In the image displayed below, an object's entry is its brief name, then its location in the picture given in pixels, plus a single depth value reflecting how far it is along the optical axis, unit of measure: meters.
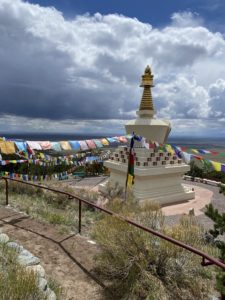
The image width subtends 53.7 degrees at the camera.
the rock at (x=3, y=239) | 3.78
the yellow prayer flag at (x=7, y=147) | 9.12
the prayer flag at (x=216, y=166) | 9.04
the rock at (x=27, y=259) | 3.33
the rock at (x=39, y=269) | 3.07
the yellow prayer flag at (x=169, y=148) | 9.93
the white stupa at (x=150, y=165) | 10.76
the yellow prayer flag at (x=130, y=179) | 8.24
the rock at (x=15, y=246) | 3.64
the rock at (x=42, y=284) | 2.69
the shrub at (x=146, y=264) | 3.12
